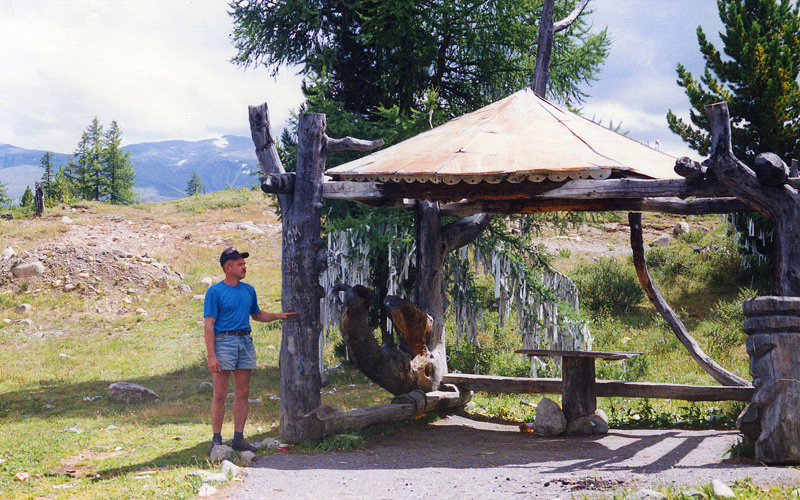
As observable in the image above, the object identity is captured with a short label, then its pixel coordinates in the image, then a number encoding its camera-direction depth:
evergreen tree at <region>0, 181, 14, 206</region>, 46.38
